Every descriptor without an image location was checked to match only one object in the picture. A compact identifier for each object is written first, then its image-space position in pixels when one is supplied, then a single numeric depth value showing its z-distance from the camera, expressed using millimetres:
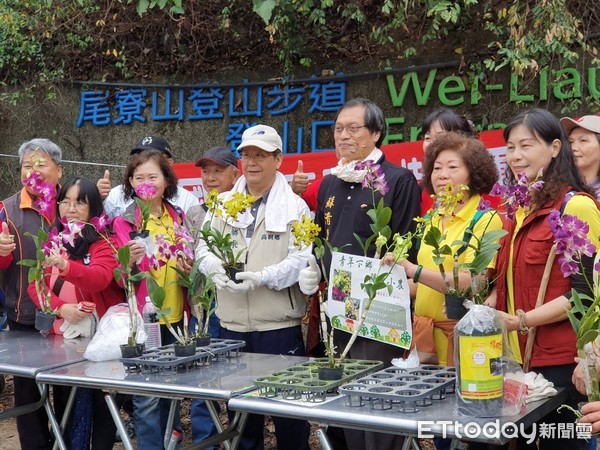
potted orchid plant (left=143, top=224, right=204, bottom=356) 3238
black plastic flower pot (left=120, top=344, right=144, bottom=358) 3201
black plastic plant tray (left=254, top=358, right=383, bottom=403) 2611
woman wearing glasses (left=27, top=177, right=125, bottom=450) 3857
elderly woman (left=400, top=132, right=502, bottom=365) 3104
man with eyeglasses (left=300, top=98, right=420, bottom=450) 3314
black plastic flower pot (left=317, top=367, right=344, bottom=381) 2738
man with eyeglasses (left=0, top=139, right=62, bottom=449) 4023
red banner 5156
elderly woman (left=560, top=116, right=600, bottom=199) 3744
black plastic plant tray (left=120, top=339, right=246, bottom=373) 3088
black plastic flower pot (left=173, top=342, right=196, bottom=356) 3182
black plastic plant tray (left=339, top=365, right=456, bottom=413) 2449
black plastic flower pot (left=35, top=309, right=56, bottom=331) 3873
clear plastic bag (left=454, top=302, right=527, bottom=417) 2355
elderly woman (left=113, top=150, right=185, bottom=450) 3803
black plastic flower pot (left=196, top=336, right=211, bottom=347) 3340
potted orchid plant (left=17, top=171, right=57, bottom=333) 3662
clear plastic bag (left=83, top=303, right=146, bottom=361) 3439
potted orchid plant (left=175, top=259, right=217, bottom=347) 3355
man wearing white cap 3602
